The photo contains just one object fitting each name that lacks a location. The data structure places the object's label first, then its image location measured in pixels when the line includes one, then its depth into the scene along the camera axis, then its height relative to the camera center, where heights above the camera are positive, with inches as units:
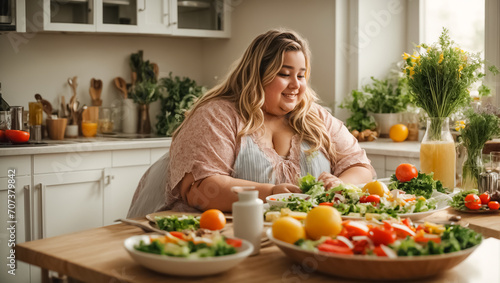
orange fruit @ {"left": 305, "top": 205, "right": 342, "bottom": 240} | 49.5 -8.5
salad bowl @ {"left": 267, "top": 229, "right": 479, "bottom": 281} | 43.5 -10.6
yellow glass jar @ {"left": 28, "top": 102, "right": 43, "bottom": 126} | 149.6 +1.2
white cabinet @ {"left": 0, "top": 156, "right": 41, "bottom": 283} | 127.3 -19.7
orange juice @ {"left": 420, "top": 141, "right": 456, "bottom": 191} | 84.4 -5.8
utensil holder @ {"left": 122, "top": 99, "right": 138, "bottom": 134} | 169.5 +0.4
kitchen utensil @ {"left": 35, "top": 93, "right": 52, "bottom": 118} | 155.4 +3.1
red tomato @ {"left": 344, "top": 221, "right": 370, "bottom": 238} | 48.8 -8.9
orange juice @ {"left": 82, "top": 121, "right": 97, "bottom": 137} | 158.6 -2.5
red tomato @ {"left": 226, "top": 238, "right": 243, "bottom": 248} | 47.4 -9.7
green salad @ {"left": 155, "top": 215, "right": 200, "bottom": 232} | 58.0 -10.0
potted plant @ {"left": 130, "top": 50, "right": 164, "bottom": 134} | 168.9 +8.9
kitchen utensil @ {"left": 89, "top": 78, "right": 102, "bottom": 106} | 165.8 +7.5
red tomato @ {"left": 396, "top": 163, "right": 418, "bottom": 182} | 78.5 -6.9
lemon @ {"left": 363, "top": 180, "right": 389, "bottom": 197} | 69.6 -8.0
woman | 83.4 -2.9
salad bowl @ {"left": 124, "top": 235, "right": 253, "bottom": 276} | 44.1 -10.5
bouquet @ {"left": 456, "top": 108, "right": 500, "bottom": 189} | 81.2 -2.4
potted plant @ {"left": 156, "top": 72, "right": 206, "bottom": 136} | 166.2 +5.1
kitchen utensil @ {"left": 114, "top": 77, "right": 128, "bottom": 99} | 170.9 +9.5
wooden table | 46.3 -11.9
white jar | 50.8 -8.2
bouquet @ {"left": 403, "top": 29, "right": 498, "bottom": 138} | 81.7 +5.5
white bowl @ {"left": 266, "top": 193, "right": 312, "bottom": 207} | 67.2 -9.2
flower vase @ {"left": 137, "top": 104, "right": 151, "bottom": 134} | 170.4 -0.5
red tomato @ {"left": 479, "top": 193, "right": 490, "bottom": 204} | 72.8 -9.5
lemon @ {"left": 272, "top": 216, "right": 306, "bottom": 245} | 48.9 -9.0
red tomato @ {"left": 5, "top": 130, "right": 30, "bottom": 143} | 130.6 -3.8
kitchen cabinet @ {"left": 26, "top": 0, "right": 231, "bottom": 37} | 145.9 +26.6
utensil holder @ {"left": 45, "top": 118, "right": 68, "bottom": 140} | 150.2 -2.4
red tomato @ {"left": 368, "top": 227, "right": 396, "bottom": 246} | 46.3 -9.0
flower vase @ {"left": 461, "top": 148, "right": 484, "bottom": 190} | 82.2 -6.7
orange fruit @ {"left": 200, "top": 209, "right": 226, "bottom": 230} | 56.0 -9.4
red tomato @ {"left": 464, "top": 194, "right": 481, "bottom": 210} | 71.4 -9.7
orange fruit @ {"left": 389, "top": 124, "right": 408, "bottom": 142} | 147.9 -3.5
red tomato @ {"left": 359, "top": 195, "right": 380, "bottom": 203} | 65.3 -8.6
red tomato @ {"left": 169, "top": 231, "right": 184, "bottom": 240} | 49.4 -9.5
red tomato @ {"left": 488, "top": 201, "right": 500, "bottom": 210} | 71.4 -10.1
